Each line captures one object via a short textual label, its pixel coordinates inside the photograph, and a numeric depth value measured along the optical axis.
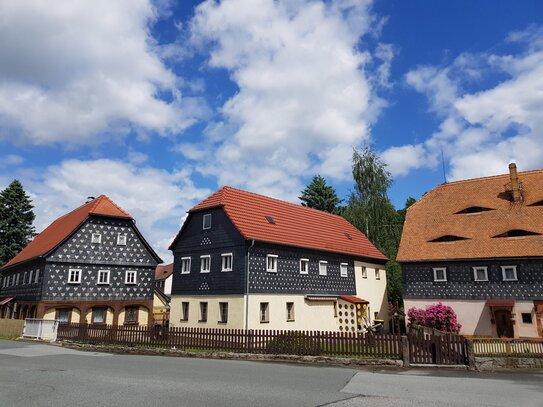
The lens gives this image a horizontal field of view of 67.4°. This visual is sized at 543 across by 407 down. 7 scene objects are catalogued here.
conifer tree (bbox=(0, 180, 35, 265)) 47.72
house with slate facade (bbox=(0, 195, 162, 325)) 30.64
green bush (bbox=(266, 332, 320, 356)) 18.17
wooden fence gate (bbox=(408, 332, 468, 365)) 15.91
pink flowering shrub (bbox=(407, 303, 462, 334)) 27.67
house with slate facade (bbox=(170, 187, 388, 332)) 26.83
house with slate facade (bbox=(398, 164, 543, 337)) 26.67
